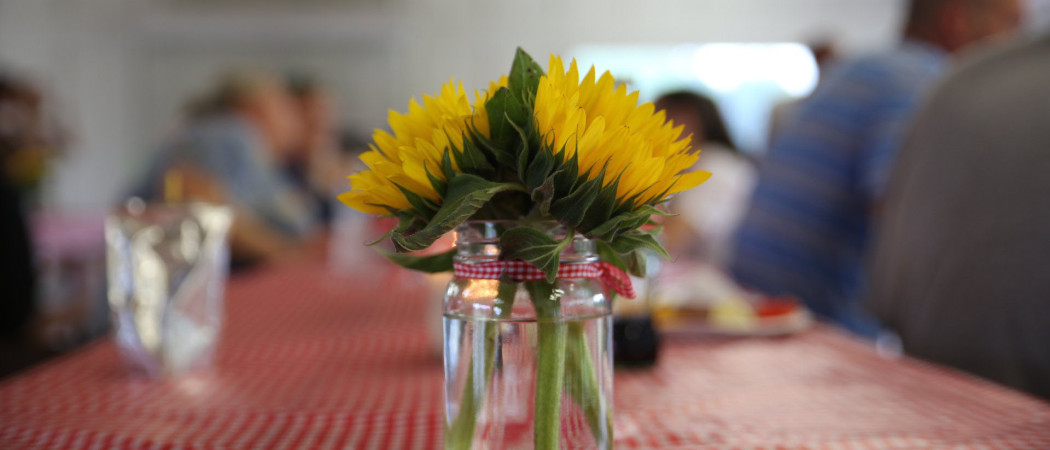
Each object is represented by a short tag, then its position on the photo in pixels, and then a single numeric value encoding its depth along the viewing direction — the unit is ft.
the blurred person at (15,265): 6.86
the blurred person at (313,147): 16.79
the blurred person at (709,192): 8.91
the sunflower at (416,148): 1.40
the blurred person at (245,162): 9.10
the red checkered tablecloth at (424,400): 2.10
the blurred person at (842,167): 6.02
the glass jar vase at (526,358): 1.42
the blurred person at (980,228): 3.22
